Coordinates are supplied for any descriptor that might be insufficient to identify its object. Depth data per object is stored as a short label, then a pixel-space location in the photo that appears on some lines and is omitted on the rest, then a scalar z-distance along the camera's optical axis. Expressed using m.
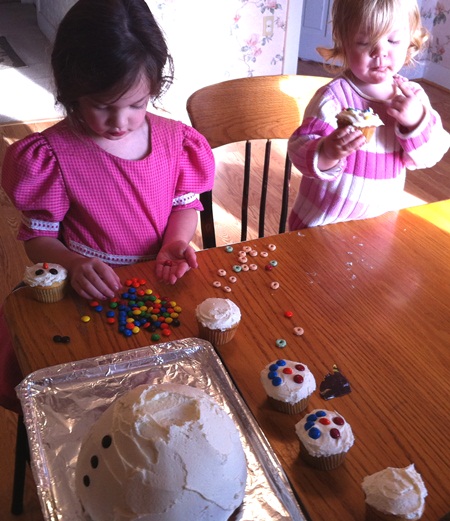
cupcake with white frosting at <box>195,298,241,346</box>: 0.88
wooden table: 0.75
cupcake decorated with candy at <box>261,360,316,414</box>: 0.78
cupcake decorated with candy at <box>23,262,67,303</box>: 0.94
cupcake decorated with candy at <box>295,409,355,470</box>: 0.71
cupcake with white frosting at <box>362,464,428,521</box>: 0.65
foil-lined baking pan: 0.69
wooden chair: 1.40
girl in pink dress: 1.04
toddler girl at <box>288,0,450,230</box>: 1.23
